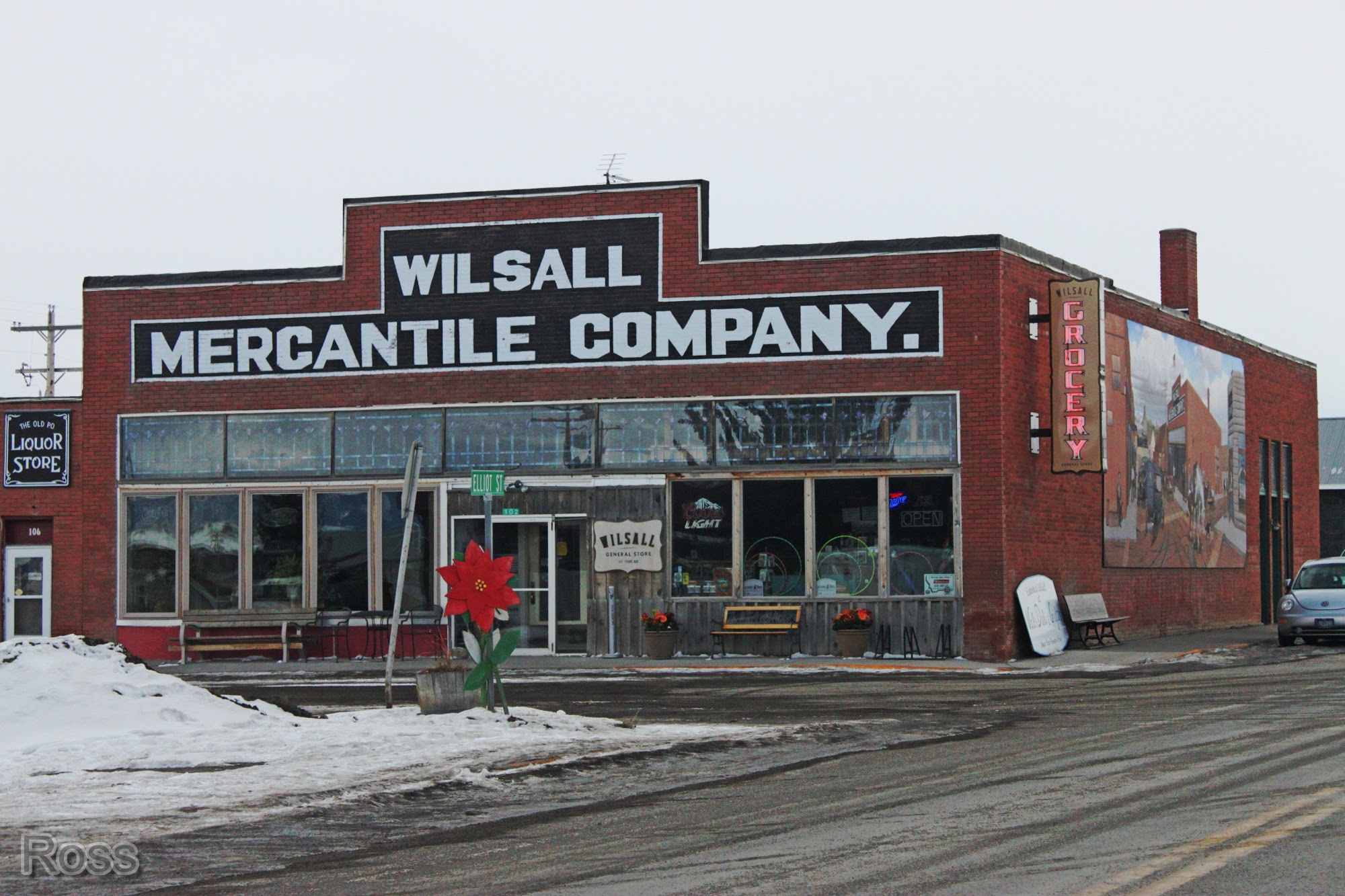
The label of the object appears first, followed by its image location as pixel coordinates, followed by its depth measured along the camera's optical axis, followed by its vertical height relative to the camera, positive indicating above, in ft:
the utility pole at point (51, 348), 228.02 +25.41
